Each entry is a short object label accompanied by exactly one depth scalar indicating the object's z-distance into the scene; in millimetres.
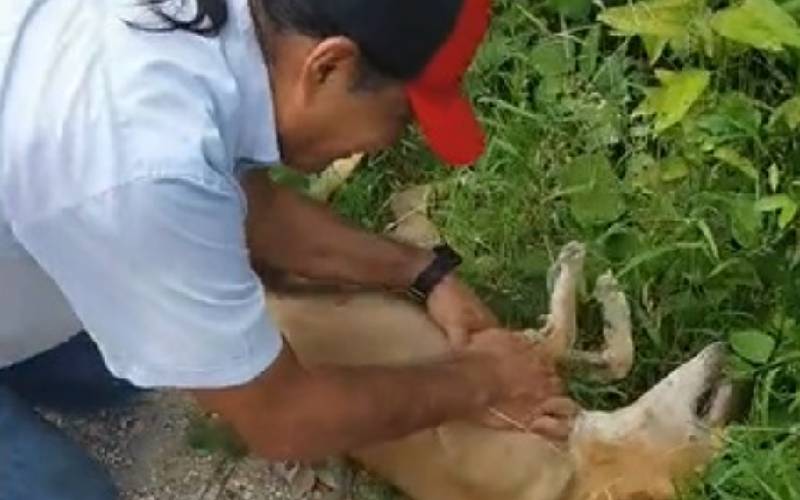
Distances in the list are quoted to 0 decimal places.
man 2191
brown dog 2715
